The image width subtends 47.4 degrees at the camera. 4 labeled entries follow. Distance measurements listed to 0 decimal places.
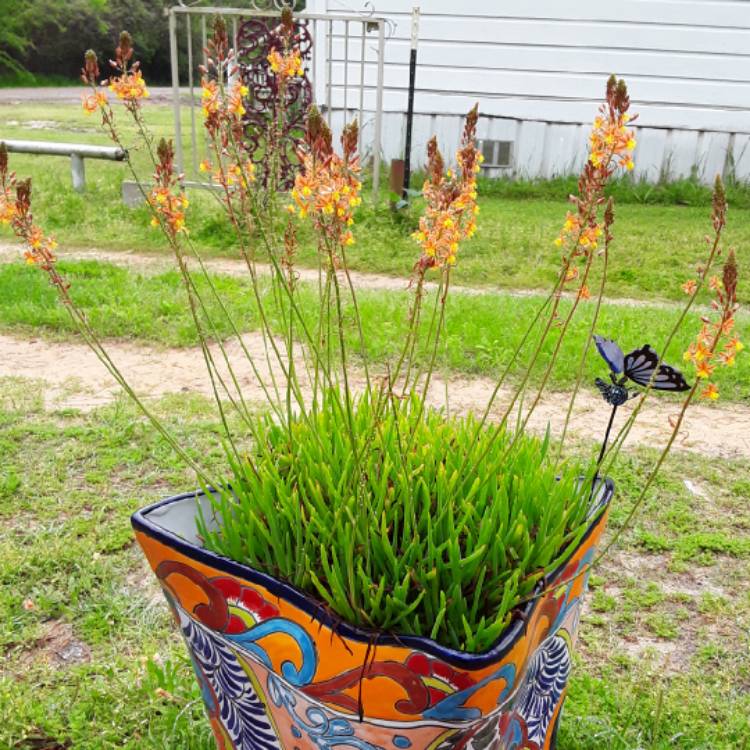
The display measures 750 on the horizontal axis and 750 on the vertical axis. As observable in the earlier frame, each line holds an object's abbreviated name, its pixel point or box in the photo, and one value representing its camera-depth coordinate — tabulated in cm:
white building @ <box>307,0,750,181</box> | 843
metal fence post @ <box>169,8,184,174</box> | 690
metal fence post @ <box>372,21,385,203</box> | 705
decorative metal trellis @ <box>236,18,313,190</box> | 700
